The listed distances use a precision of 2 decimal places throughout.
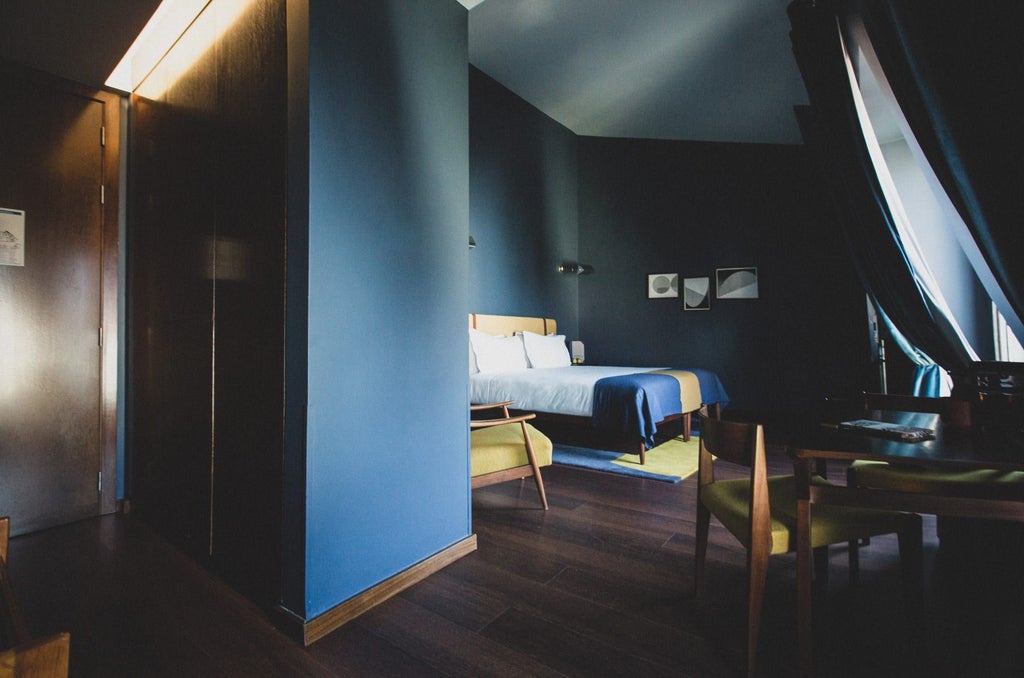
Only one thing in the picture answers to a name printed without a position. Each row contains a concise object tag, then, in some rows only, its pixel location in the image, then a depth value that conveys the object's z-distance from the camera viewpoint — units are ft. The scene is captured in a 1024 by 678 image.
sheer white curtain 10.70
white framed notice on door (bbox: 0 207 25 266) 8.40
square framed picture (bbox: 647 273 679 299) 20.80
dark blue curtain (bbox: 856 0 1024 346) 4.37
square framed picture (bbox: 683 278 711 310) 20.16
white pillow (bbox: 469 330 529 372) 15.69
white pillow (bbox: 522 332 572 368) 17.69
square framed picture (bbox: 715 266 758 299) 19.32
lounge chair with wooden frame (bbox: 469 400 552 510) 8.87
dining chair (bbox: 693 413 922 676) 4.77
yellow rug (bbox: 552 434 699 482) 11.98
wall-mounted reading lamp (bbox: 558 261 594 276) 21.63
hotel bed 12.73
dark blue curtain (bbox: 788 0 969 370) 9.89
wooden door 8.46
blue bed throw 12.46
